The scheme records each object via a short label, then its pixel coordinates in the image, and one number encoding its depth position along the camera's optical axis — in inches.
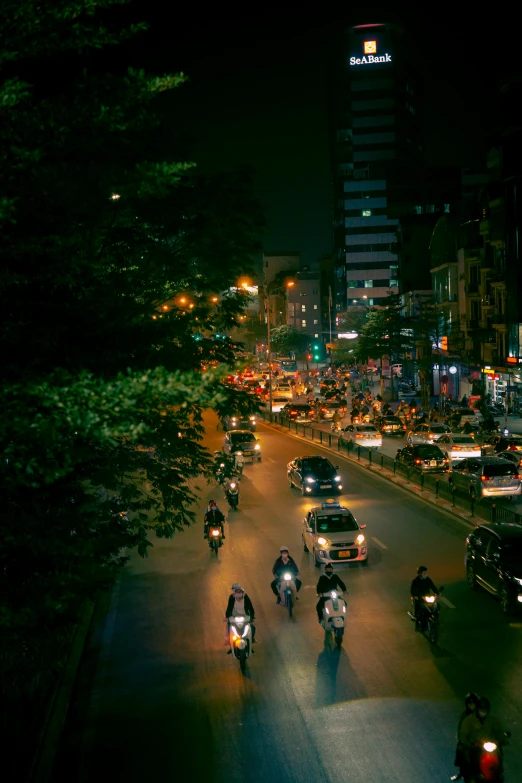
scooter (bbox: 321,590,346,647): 572.4
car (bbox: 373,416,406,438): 1972.2
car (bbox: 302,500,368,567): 784.3
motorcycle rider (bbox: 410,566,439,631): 577.9
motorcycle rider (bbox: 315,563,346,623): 593.6
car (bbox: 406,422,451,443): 1595.7
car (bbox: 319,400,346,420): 2519.7
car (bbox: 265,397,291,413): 2878.2
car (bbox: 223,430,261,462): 1624.0
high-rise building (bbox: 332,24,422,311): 5634.8
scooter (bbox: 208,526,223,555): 876.6
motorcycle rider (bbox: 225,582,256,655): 555.2
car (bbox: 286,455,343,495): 1225.4
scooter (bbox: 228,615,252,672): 537.0
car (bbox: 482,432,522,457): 1381.6
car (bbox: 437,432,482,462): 1456.7
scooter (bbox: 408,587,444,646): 561.9
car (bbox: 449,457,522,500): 1079.0
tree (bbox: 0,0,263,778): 274.7
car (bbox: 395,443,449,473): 1349.7
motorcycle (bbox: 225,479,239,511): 1132.5
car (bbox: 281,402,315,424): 2479.1
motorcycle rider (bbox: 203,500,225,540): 877.2
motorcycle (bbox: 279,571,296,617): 653.3
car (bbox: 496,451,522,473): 1217.4
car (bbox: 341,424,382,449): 1786.4
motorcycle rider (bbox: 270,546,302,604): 653.3
